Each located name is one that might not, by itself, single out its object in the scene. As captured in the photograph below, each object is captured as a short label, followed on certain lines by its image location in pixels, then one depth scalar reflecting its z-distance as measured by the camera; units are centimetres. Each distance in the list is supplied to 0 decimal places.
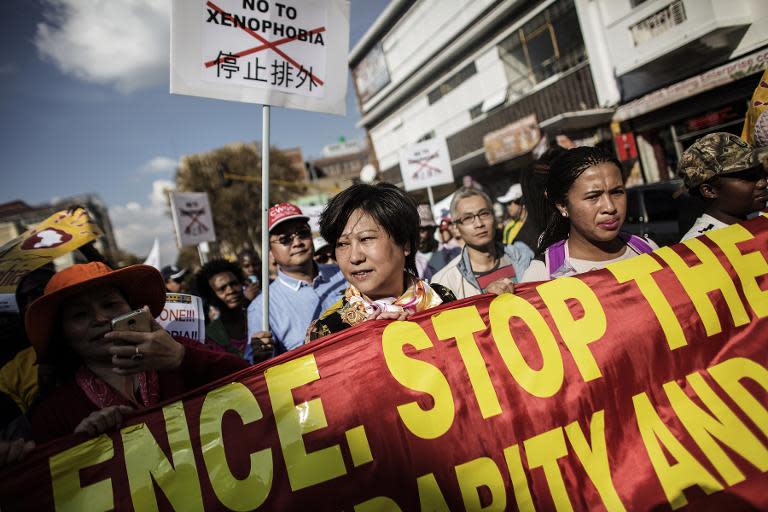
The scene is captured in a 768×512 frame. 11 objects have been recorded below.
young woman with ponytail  192
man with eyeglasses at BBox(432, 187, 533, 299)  297
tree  3412
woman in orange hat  135
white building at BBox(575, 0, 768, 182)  932
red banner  136
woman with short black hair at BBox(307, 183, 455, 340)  177
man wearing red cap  275
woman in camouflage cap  213
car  590
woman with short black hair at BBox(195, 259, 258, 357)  422
